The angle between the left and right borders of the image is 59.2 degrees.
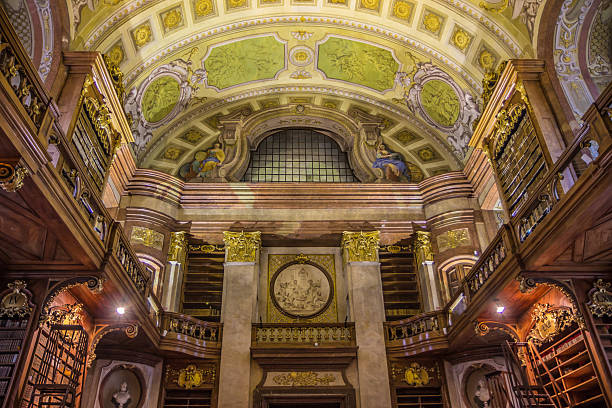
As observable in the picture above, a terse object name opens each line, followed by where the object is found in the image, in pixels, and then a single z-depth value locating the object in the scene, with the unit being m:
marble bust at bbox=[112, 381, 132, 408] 10.00
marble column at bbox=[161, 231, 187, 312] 11.77
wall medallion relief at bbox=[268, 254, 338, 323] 12.30
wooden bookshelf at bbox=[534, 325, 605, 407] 7.51
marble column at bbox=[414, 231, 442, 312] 11.93
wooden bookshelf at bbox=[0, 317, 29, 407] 6.38
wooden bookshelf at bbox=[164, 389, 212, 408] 10.55
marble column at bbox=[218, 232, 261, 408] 10.59
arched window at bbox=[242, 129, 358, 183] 14.38
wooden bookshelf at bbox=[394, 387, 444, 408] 10.73
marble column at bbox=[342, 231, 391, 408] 10.70
